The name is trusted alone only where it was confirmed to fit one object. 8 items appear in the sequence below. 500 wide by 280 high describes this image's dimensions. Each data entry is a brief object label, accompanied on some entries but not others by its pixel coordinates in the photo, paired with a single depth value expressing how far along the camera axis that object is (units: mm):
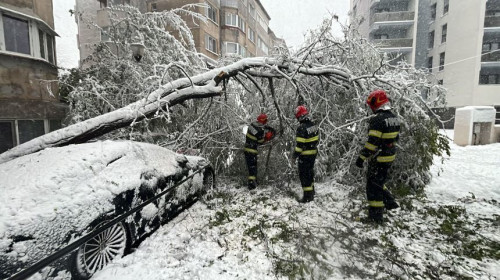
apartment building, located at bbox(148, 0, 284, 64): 16453
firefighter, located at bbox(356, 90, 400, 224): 3393
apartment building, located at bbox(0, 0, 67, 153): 6656
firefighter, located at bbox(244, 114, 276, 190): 5039
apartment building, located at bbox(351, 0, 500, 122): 17766
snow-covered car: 1931
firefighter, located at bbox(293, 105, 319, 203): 4246
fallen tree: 4355
